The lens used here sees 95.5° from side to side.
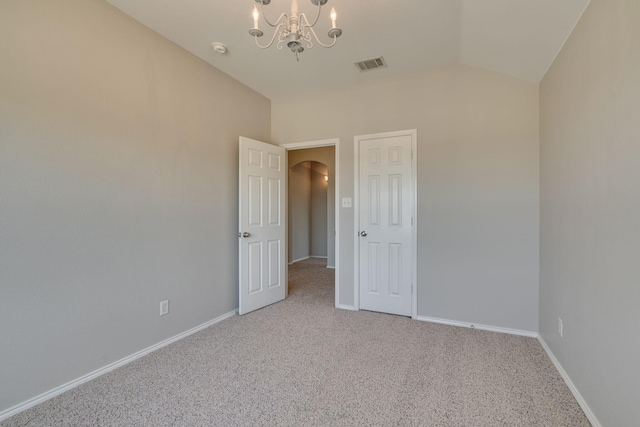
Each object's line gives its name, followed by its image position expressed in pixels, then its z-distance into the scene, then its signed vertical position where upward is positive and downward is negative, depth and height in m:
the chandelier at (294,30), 1.47 +0.97
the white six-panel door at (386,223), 3.26 -0.13
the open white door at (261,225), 3.31 -0.16
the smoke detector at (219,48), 2.65 +1.52
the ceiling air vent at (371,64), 2.90 +1.52
